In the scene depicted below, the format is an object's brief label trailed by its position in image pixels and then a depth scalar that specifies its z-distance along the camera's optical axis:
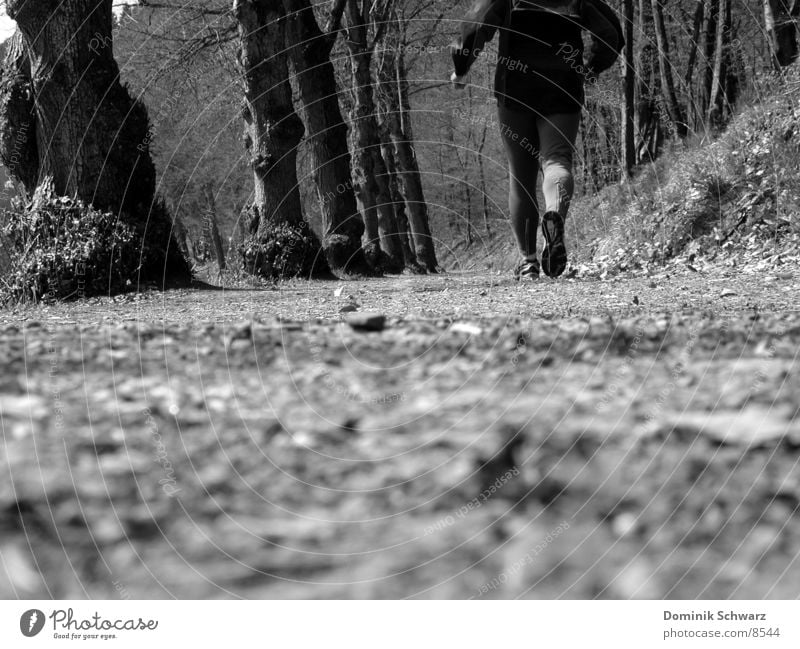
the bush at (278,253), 10.37
